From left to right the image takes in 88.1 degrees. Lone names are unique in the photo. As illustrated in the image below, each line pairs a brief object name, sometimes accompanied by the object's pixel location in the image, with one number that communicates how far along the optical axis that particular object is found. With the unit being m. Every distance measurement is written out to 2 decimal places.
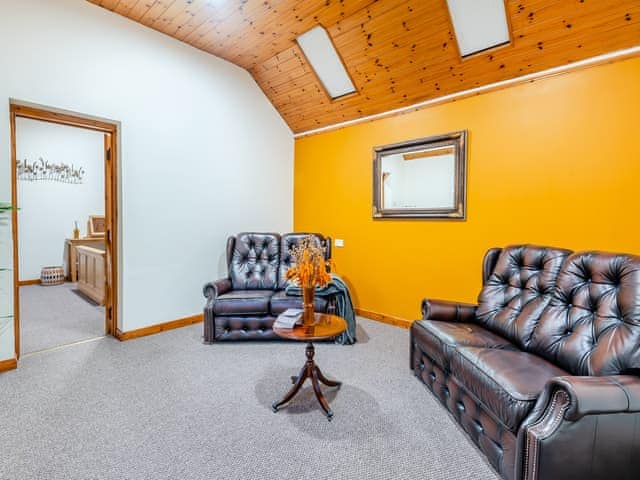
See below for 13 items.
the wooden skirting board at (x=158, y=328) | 3.59
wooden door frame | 2.90
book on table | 2.40
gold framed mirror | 3.62
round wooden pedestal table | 2.21
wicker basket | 6.05
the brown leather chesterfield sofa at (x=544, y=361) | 1.36
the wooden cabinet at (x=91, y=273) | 4.76
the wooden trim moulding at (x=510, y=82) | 2.66
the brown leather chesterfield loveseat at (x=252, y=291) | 3.50
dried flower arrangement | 2.38
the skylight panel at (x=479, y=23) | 2.82
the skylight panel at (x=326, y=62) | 3.74
